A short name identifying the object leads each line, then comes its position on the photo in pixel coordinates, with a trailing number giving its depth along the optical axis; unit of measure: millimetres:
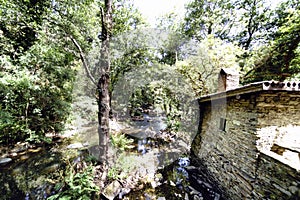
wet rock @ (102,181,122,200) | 3735
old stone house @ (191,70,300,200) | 2552
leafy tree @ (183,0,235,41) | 11242
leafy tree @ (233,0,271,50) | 10898
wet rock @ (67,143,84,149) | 7099
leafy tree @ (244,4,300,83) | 7413
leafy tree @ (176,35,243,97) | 7453
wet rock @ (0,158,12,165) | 5363
